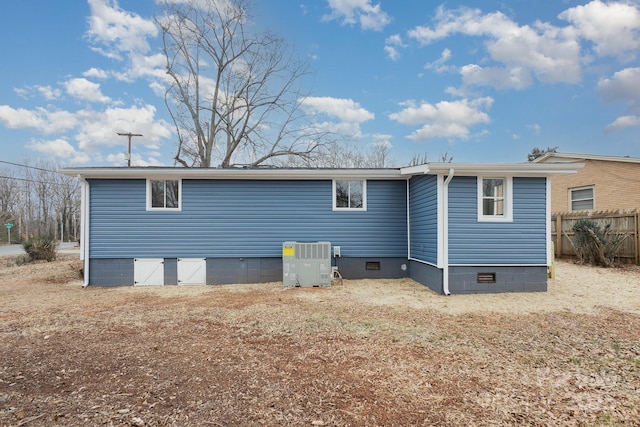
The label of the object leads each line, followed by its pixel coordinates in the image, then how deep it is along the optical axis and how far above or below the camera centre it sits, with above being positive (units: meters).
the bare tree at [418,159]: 25.45 +4.27
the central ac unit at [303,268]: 8.14 -1.19
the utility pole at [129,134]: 19.99 +4.94
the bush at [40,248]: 13.40 -1.15
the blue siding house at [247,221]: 8.45 -0.09
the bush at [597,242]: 10.38 -0.78
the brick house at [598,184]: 13.05 +1.26
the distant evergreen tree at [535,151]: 31.58 +5.98
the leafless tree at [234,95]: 19.45 +7.00
